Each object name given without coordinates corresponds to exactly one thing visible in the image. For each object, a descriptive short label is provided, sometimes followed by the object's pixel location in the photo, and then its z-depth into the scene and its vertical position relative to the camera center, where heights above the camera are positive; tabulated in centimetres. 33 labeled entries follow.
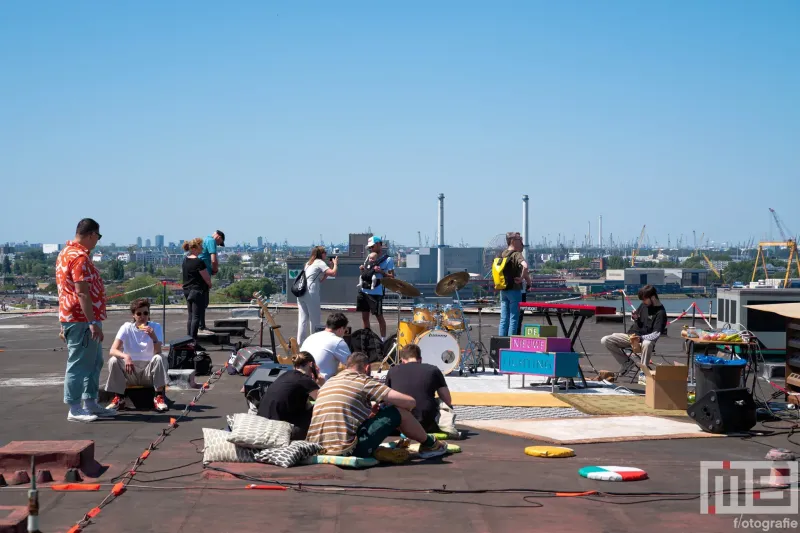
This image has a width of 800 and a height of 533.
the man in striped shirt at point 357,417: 772 -132
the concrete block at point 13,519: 532 -150
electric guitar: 1327 -120
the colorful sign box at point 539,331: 1311 -106
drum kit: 1248 -99
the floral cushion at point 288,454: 742 -155
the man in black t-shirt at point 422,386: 878 -121
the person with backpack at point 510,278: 1341 -35
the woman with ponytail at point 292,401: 807 -124
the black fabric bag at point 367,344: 1296 -123
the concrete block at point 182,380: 1221 -162
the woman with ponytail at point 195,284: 1490 -50
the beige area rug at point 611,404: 1064 -173
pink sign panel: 1184 -112
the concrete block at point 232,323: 1777 -130
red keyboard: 1199 -69
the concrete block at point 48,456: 702 -148
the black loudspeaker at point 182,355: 1284 -137
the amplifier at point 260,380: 974 -131
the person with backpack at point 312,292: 1365 -56
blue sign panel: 1182 -136
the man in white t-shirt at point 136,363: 998 -115
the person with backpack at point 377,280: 1382 -43
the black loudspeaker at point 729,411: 935 -153
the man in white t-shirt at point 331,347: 988 -97
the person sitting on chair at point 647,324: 1254 -93
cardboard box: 1086 -151
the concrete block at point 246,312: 2173 -141
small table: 1139 -114
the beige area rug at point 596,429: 914 -173
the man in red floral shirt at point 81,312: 918 -57
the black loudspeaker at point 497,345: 1302 -125
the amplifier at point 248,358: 1340 -147
